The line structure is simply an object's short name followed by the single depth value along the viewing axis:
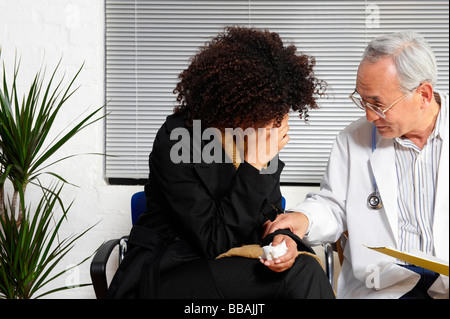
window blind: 2.87
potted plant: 2.32
